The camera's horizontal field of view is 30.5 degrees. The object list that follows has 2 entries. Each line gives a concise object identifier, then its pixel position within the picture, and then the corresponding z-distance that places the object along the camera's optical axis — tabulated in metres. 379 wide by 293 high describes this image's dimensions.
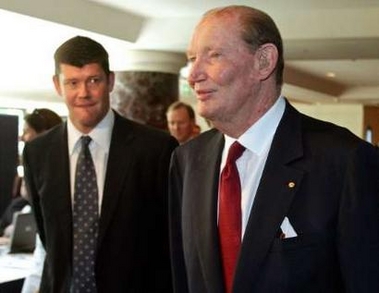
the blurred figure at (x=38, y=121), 3.39
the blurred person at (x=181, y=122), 4.82
